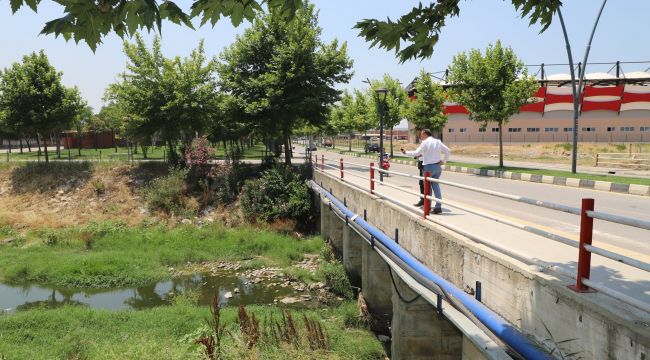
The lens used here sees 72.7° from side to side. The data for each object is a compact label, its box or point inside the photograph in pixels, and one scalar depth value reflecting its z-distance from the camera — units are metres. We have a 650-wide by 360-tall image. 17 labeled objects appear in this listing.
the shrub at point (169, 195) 22.61
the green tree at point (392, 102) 41.62
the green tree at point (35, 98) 24.69
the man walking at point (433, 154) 8.09
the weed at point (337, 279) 13.11
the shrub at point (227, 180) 23.02
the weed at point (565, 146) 42.72
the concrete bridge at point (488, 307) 3.07
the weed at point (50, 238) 19.28
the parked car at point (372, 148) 55.57
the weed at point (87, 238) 19.09
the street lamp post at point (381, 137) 20.37
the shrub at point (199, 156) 23.91
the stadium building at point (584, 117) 53.75
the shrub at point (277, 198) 20.53
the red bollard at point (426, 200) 6.75
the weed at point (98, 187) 24.41
